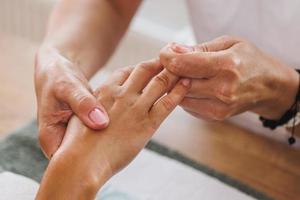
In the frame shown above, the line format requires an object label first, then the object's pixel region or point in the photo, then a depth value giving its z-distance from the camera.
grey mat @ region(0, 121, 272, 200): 0.74
